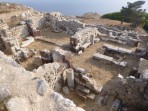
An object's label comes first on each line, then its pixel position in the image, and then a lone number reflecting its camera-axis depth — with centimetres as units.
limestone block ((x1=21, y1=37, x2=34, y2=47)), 933
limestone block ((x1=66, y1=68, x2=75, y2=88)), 615
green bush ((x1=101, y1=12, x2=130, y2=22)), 1729
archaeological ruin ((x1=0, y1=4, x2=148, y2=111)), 322
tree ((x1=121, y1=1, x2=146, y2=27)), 1421
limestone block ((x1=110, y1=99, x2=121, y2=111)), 551
